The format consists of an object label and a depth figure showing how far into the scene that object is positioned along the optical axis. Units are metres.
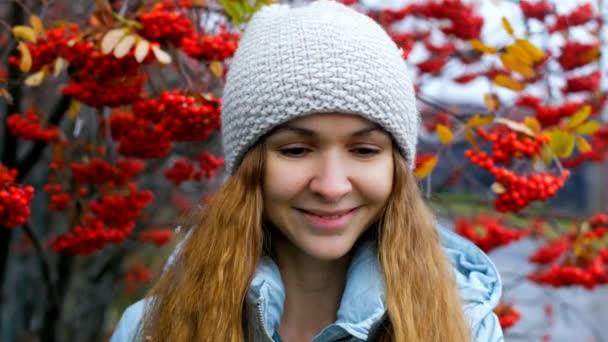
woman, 1.64
